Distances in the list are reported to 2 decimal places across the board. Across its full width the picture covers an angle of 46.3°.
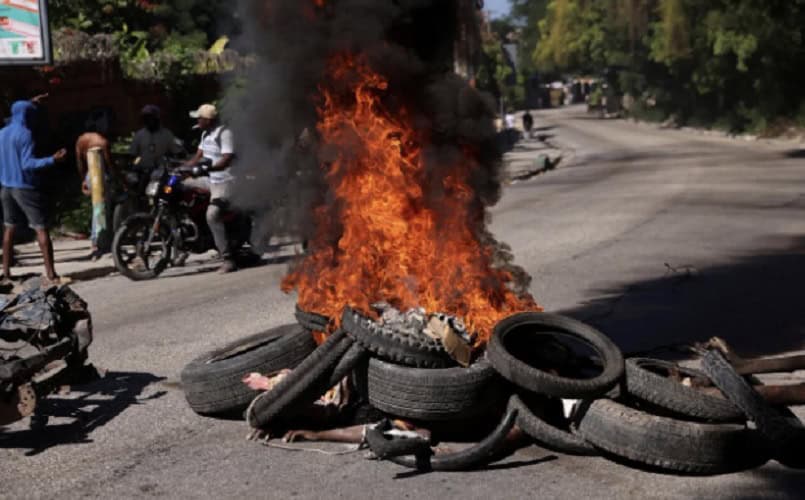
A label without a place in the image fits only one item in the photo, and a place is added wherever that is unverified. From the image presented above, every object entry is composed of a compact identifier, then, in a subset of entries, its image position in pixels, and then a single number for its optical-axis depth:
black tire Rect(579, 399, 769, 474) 4.88
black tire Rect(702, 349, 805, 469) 4.88
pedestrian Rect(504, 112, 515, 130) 45.73
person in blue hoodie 10.86
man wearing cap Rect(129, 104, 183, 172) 13.36
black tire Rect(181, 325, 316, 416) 5.92
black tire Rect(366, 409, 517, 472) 5.06
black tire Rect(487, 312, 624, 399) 5.11
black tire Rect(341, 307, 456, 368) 5.46
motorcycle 11.85
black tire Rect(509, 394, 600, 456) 5.19
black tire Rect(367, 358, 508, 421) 5.28
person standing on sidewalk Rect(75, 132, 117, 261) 13.81
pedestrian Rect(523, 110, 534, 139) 48.38
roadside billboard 14.86
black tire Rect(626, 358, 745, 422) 5.10
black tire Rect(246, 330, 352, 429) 5.43
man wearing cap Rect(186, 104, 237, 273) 11.58
